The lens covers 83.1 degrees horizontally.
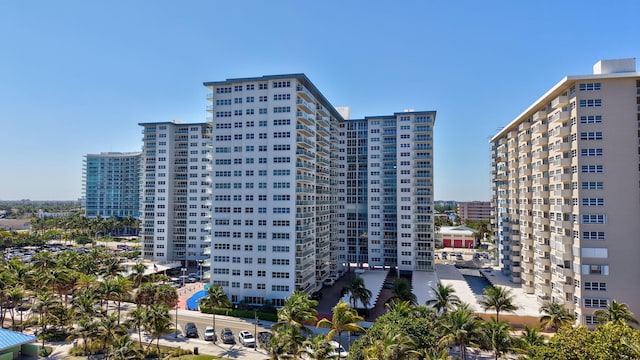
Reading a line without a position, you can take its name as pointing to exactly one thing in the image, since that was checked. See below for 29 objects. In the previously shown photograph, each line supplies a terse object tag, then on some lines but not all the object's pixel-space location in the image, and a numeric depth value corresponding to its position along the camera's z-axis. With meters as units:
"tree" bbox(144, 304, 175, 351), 42.56
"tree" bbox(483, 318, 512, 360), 35.22
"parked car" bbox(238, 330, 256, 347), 48.38
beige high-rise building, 48.50
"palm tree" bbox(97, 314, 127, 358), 40.28
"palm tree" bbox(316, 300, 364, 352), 36.78
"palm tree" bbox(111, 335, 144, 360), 35.28
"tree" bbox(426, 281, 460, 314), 45.84
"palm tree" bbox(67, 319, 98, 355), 40.28
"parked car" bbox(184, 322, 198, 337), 52.06
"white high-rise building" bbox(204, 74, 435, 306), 62.75
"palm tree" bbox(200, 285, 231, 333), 53.59
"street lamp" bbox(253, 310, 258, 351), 48.09
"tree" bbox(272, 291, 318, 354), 35.25
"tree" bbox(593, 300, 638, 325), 42.16
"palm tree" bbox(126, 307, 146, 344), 44.21
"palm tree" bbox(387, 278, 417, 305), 51.81
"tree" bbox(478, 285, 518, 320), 46.28
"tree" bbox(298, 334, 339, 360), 30.91
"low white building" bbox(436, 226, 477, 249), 149.48
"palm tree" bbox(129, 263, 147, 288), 63.12
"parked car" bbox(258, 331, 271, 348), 47.72
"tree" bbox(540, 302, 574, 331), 45.47
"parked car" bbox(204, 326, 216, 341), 50.31
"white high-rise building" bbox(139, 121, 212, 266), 101.44
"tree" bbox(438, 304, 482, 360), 34.53
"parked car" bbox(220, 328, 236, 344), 49.31
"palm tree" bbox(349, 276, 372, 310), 52.97
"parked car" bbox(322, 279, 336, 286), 79.62
